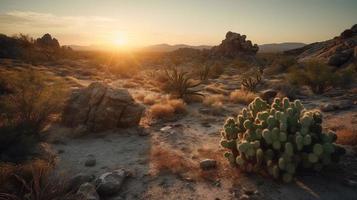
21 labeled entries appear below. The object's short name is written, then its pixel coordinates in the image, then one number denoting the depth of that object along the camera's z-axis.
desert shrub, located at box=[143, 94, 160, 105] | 13.05
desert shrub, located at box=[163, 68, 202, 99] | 13.47
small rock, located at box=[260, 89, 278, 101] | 13.38
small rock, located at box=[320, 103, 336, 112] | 10.52
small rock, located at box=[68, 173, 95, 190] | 5.47
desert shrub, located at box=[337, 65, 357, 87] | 15.27
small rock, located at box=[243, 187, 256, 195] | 5.18
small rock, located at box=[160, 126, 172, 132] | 9.09
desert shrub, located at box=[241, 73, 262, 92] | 15.86
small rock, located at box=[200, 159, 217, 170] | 6.21
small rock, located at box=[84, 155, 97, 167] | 6.65
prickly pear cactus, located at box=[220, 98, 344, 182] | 5.39
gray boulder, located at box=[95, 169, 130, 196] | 5.29
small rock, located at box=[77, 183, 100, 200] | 4.82
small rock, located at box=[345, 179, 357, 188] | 5.32
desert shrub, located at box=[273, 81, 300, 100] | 13.39
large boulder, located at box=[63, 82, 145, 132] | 9.12
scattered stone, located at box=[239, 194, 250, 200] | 4.99
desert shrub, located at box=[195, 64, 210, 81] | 23.02
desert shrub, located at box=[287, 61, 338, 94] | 14.73
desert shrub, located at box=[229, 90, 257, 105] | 12.88
